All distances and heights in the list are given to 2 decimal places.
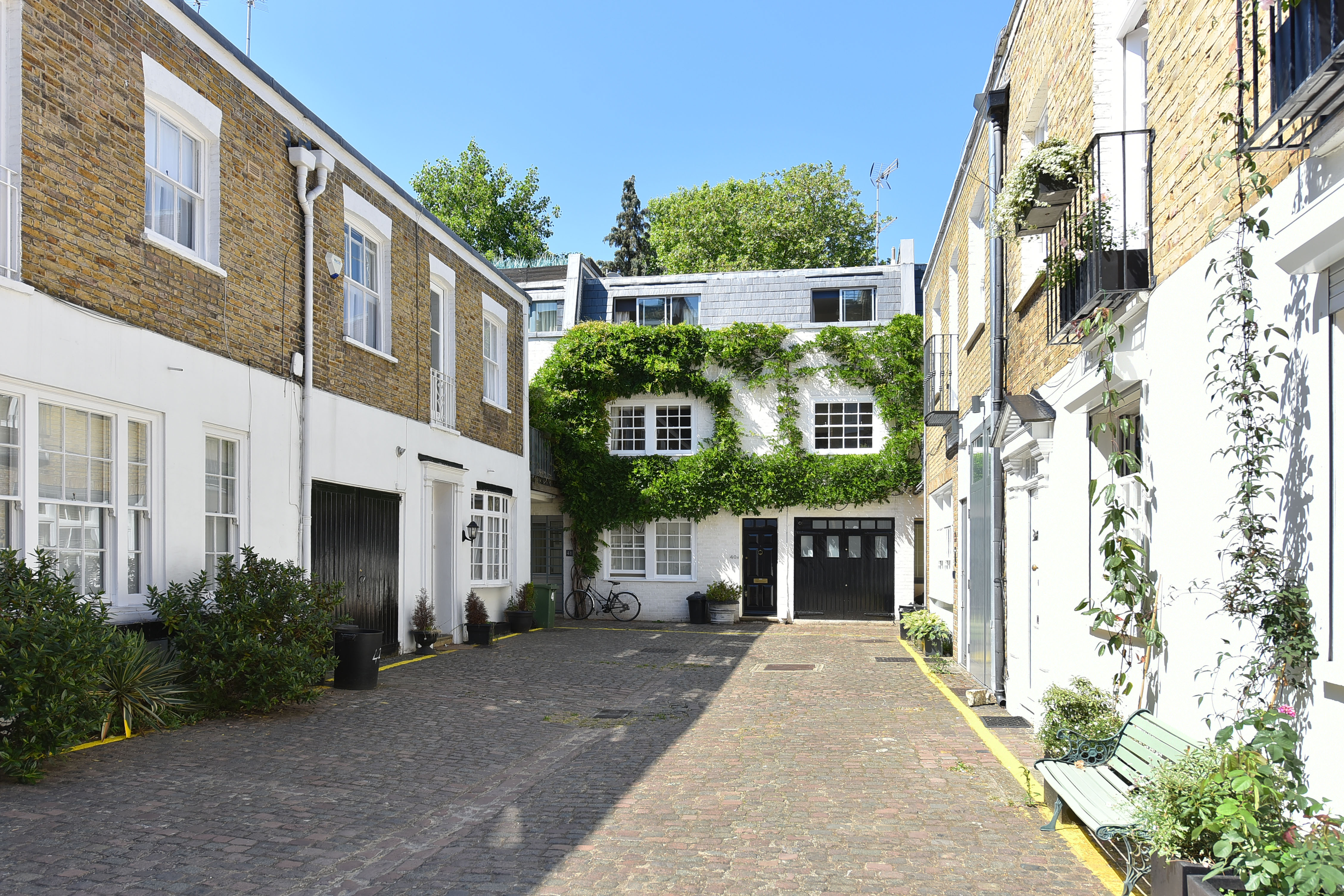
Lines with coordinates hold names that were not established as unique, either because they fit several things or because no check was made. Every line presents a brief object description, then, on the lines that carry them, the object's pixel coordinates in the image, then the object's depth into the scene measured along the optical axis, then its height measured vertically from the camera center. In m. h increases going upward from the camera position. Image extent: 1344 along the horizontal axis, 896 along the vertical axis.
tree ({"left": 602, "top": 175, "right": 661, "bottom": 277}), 50.75 +12.46
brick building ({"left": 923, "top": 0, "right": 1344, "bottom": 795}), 4.03 +0.90
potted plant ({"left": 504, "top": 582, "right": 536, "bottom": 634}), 18.27 -2.29
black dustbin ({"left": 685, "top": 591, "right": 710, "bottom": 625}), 21.97 -2.70
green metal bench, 4.55 -1.58
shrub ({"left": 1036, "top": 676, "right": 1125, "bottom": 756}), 6.34 -1.50
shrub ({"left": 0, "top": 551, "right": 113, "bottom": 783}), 6.10 -1.13
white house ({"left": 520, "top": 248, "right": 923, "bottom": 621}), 22.27 -0.97
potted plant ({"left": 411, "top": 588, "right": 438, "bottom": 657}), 14.32 -2.04
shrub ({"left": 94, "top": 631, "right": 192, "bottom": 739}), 7.55 -1.55
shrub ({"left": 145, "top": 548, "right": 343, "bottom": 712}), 8.52 -1.31
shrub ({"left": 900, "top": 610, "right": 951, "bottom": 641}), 14.77 -2.17
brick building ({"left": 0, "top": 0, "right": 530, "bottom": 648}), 7.72 +1.55
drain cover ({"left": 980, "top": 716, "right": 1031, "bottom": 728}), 9.16 -2.19
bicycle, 22.64 -2.71
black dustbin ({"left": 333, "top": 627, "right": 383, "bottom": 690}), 10.66 -1.84
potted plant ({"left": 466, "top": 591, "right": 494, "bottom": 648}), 15.83 -2.19
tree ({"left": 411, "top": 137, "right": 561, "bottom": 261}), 35.09 +9.78
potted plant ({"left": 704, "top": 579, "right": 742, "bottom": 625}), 21.81 -2.60
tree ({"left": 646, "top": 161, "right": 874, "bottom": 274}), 36.84 +9.53
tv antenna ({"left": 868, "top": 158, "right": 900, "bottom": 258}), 36.62 +11.00
